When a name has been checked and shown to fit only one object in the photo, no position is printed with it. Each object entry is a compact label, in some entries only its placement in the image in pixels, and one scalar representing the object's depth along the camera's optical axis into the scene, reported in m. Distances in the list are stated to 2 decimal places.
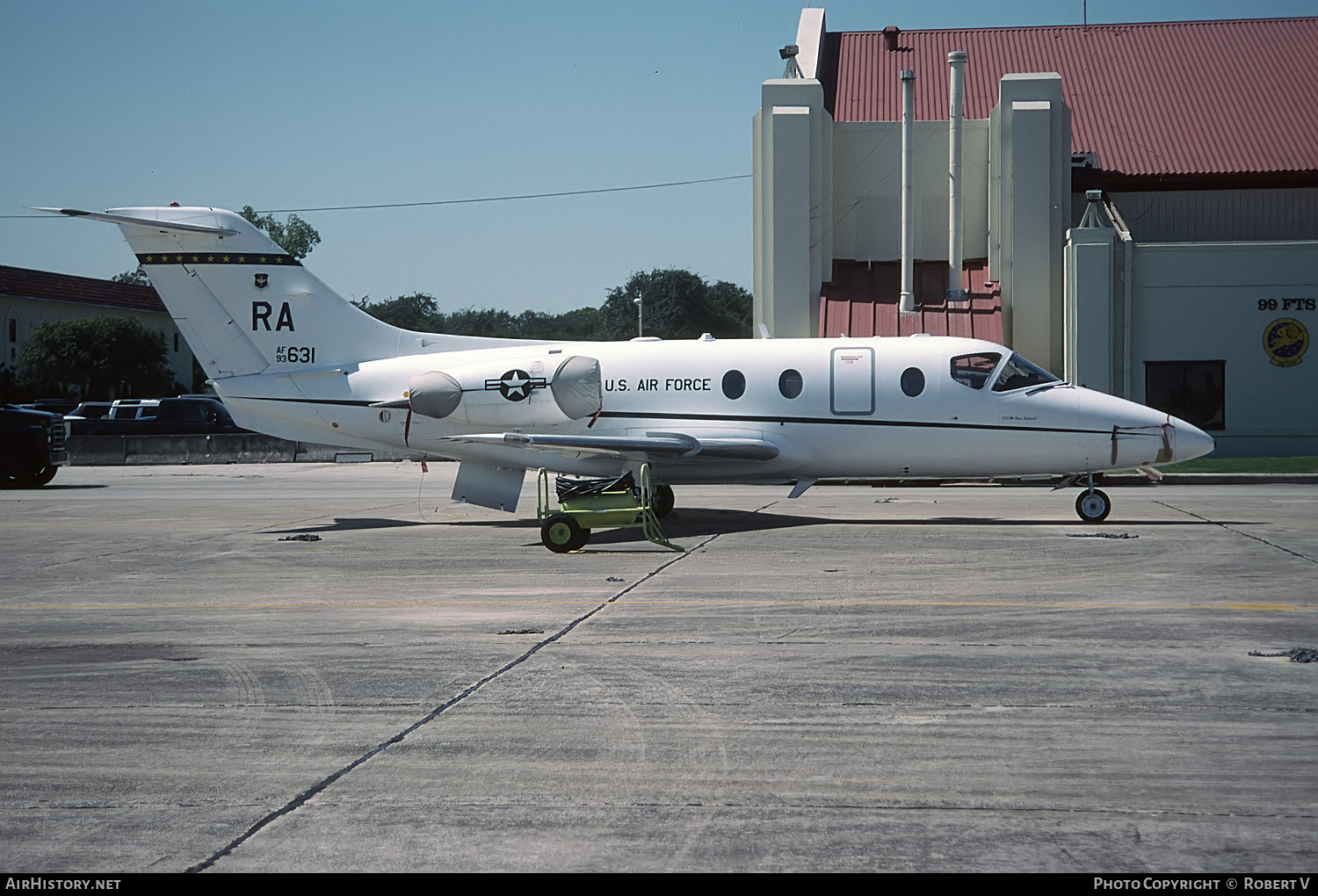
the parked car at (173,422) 43.28
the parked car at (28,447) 28.91
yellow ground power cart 15.30
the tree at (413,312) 122.31
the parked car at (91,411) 48.59
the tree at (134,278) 128.25
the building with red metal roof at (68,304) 76.69
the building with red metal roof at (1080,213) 31.61
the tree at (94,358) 74.44
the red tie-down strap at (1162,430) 17.14
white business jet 17.56
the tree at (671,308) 115.12
